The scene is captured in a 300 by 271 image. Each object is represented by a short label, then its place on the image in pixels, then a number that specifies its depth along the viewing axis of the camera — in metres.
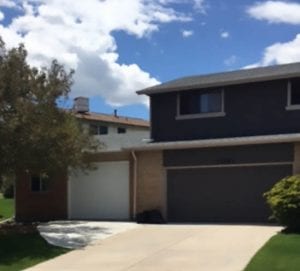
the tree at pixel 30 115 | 11.75
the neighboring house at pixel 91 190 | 16.31
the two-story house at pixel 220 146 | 13.94
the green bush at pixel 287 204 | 11.35
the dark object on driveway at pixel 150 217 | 14.79
